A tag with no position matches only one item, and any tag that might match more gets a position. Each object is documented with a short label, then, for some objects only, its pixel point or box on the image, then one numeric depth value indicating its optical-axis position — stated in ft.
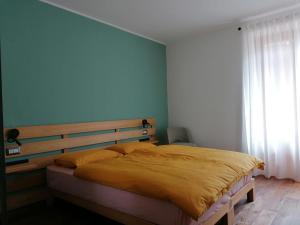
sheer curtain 10.94
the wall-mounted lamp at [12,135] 8.03
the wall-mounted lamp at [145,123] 13.64
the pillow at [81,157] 8.59
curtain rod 10.68
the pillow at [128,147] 10.64
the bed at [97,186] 5.89
